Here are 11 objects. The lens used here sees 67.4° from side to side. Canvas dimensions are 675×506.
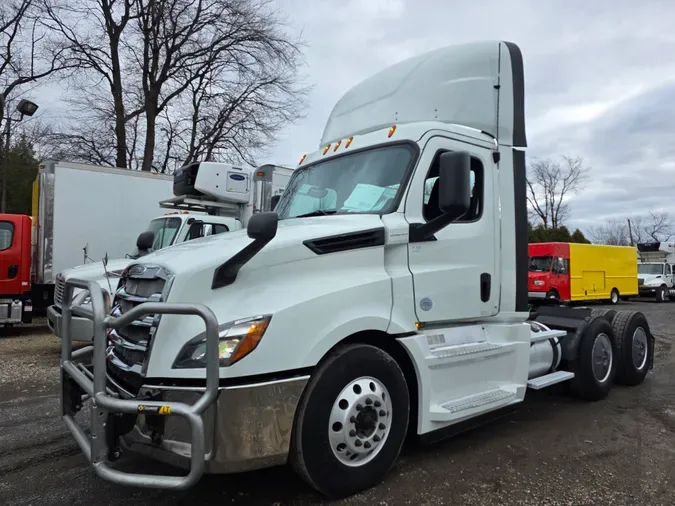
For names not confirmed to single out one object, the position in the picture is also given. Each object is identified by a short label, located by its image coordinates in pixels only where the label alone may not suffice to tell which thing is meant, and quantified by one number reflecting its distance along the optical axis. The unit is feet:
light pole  80.31
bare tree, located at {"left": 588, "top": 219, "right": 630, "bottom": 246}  255.00
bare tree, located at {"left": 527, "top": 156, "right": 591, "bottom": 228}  200.75
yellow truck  68.59
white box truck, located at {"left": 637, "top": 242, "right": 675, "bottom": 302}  86.58
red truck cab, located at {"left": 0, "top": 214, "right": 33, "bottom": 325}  31.58
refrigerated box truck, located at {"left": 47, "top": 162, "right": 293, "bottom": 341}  29.78
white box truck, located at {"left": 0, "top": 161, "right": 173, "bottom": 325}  35.83
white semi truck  8.98
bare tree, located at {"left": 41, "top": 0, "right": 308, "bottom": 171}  72.38
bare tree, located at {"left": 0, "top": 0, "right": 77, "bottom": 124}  69.31
